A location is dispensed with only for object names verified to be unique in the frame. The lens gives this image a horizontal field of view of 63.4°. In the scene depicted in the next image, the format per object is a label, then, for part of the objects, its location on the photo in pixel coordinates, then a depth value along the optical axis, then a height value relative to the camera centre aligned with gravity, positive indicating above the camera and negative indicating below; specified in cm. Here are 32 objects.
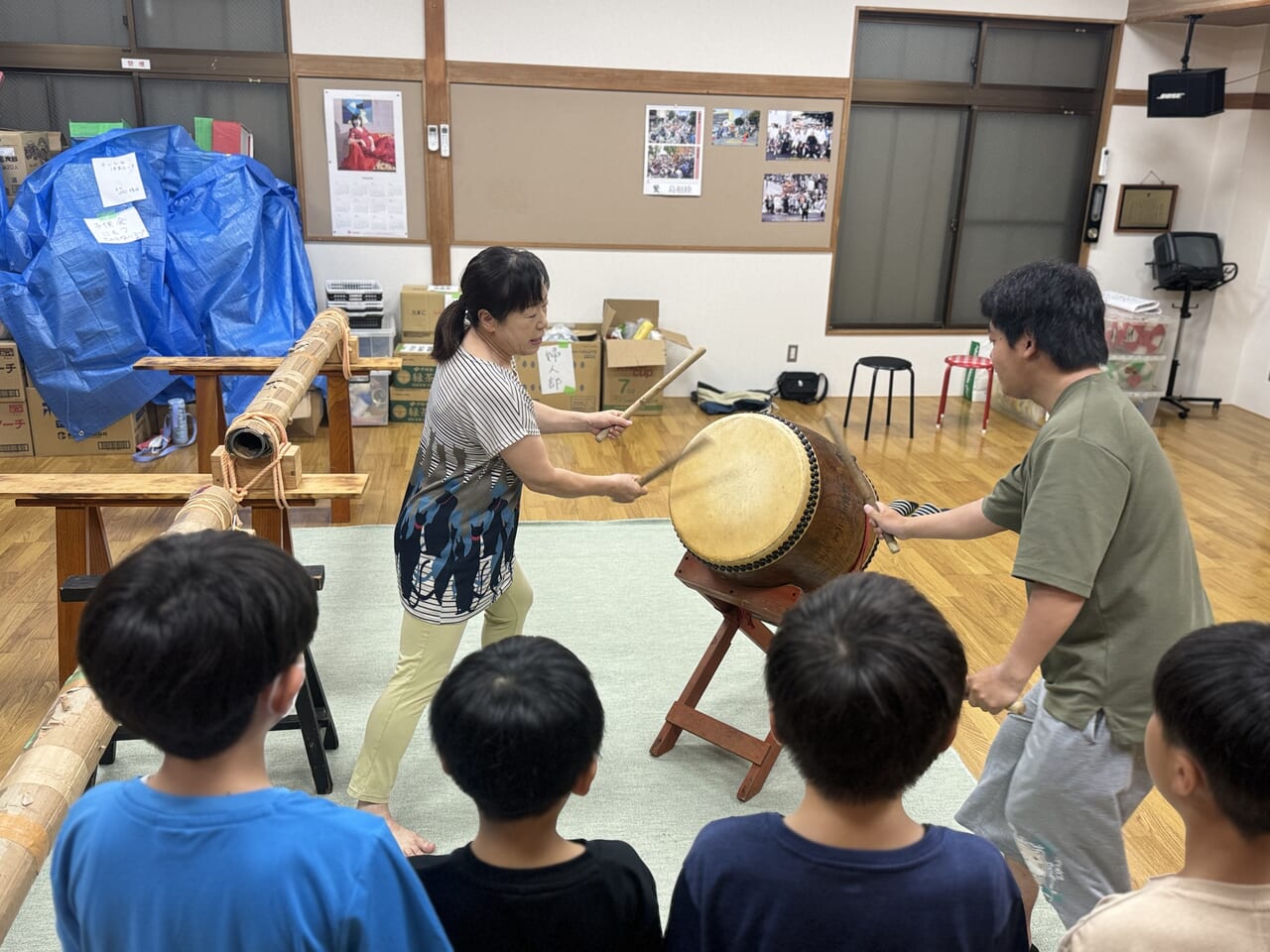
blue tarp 503 -56
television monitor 653 -38
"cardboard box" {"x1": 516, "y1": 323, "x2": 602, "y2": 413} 602 -113
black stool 588 -99
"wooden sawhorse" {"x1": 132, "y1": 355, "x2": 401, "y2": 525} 411 -91
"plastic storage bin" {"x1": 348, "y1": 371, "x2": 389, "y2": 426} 580 -126
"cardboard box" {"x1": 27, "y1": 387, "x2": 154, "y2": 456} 516 -136
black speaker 596 +59
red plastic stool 595 -98
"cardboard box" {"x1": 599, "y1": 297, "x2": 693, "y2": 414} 599 -103
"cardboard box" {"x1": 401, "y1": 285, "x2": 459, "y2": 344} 597 -78
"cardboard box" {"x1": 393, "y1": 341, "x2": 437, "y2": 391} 581 -108
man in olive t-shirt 160 -60
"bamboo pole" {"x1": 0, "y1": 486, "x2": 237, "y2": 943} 148 -96
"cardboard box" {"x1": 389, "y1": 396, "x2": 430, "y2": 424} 592 -132
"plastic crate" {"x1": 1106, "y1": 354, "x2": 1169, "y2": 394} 636 -106
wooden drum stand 247 -125
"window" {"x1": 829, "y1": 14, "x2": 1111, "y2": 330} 635 +18
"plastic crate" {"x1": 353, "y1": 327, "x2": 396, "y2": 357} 578 -95
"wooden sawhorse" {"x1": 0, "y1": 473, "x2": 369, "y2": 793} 276 -92
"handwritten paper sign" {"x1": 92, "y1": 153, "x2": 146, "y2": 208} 521 -10
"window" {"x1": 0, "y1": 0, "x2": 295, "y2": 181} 554 +52
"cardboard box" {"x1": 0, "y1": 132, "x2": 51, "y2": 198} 521 +0
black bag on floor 652 -124
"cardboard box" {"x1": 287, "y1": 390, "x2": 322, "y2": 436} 558 -134
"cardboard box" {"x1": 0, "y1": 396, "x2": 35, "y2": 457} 513 -132
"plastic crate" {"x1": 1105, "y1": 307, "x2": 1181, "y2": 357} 629 -82
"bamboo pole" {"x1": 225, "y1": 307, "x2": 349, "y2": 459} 264 -63
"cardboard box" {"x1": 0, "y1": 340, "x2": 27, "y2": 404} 504 -105
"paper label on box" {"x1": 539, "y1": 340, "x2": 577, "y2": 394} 600 -110
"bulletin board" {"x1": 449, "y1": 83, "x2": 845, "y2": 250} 601 +0
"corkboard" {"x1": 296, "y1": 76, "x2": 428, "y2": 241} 580 +9
